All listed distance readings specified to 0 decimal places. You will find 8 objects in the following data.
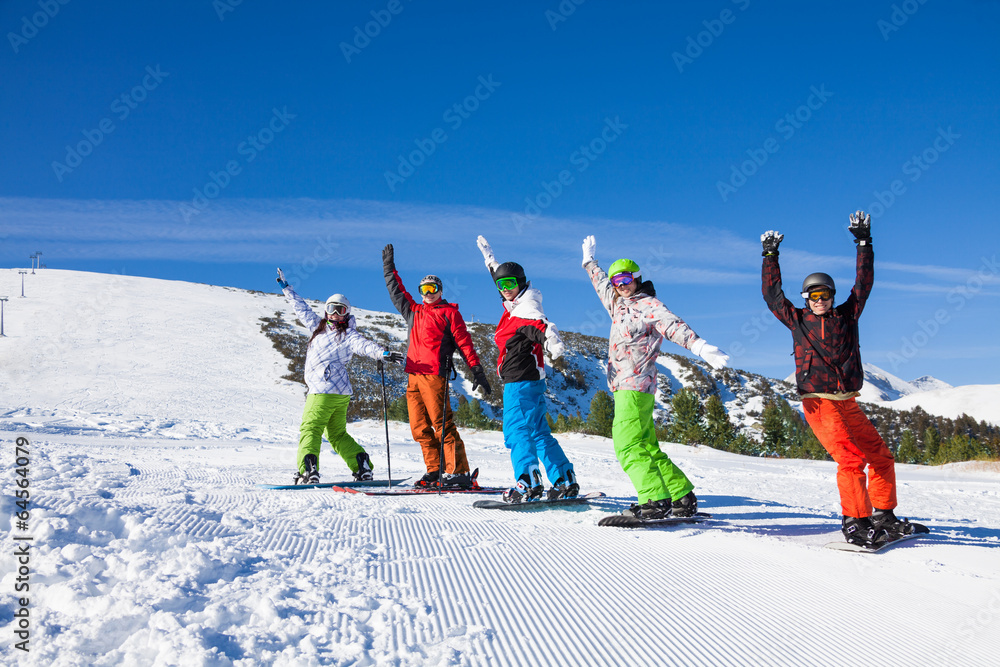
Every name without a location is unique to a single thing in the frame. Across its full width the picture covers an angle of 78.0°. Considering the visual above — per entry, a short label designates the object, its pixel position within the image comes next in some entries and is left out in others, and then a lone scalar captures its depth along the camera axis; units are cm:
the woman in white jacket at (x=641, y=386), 458
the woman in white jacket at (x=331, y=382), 700
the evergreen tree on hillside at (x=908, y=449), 2883
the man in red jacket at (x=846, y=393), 417
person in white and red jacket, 529
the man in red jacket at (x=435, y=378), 656
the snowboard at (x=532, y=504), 509
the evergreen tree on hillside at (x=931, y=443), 3040
